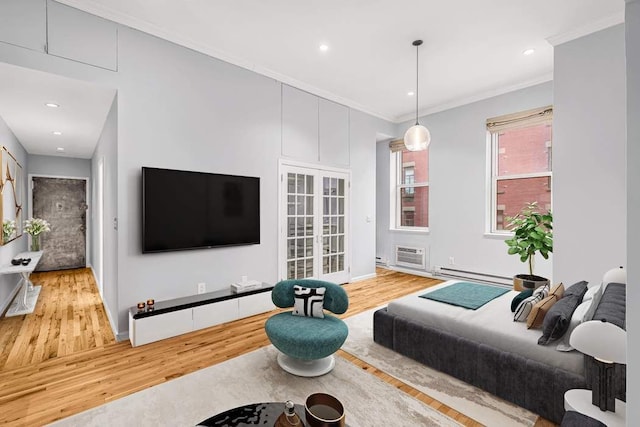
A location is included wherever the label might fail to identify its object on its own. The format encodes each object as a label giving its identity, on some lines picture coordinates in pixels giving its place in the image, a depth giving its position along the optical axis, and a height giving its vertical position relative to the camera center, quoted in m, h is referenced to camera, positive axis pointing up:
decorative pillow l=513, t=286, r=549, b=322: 2.33 -0.77
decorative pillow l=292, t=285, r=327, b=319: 2.68 -0.82
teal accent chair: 2.27 -0.96
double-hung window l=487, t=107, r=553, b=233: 4.51 +0.73
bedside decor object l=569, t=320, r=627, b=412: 1.43 -0.69
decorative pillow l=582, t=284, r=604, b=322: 1.88 -0.63
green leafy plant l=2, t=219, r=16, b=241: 3.77 -0.24
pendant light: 3.51 +0.85
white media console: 2.94 -1.12
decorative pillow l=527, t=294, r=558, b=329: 2.18 -0.76
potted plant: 3.95 -0.43
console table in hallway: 3.62 -1.19
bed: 1.90 -1.04
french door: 4.48 -0.23
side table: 1.56 -1.08
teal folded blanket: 2.75 -0.84
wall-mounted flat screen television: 3.16 +0.00
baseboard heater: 4.82 -1.14
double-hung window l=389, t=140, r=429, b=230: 6.07 +0.46
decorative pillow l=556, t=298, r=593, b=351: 1.95 -0.77
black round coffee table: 1.38 -0.98
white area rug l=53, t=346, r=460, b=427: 1.90 -1.31
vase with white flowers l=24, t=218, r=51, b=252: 4.74 -0.30
